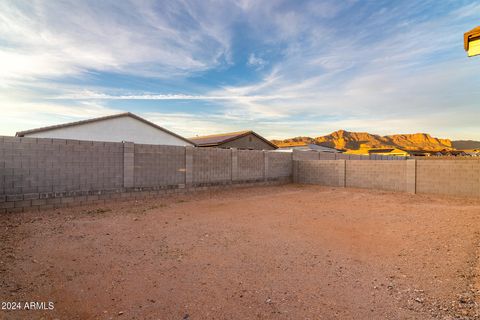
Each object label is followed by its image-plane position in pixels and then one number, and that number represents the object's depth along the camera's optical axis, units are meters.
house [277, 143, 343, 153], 34.80
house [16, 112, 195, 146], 15.59
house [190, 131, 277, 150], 25.58
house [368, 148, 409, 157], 33.00
